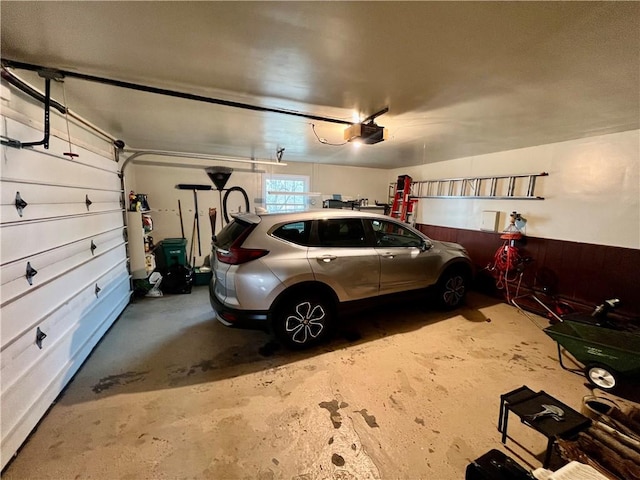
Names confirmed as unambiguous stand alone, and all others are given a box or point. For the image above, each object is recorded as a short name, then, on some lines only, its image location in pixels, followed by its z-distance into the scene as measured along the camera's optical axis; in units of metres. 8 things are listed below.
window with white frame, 5.41
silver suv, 2.39
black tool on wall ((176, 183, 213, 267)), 4.77
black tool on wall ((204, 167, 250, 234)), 4.81
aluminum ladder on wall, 3.88
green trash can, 4.44
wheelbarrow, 2.00
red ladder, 5.70
